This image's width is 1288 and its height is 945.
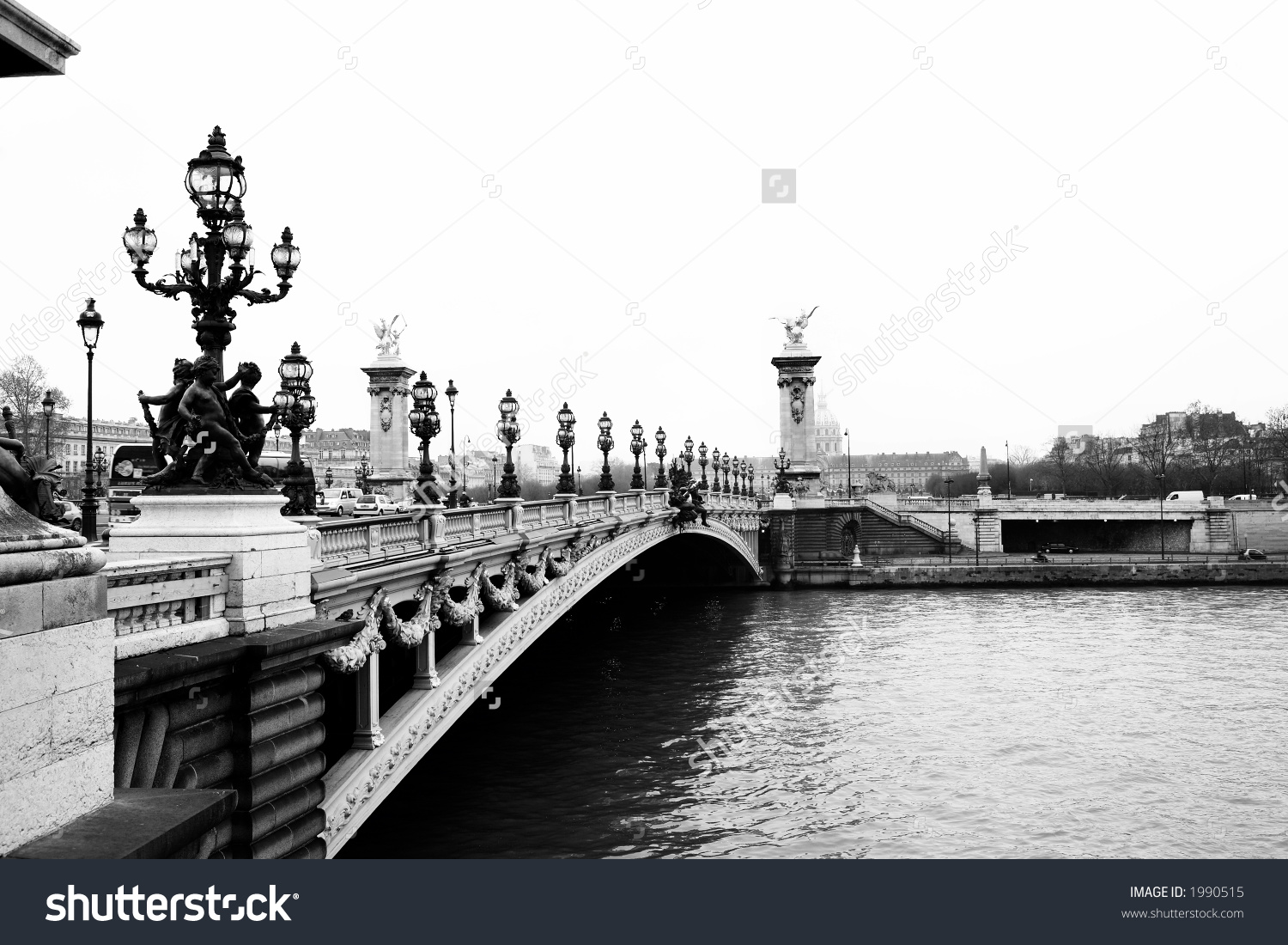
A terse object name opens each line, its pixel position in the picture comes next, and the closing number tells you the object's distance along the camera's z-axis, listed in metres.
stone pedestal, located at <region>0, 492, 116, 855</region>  4.55
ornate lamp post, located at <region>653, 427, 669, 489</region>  40.25
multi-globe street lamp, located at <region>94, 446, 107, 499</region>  28.99
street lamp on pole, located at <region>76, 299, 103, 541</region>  17.95
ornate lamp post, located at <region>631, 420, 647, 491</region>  33.31
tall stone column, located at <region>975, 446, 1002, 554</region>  69.31
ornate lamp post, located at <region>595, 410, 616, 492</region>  28.56
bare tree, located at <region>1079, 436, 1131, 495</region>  105.44
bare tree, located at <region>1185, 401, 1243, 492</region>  100.31
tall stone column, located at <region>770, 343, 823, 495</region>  74.62
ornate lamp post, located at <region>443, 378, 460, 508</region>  21.02
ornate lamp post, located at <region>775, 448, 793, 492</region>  67.81
